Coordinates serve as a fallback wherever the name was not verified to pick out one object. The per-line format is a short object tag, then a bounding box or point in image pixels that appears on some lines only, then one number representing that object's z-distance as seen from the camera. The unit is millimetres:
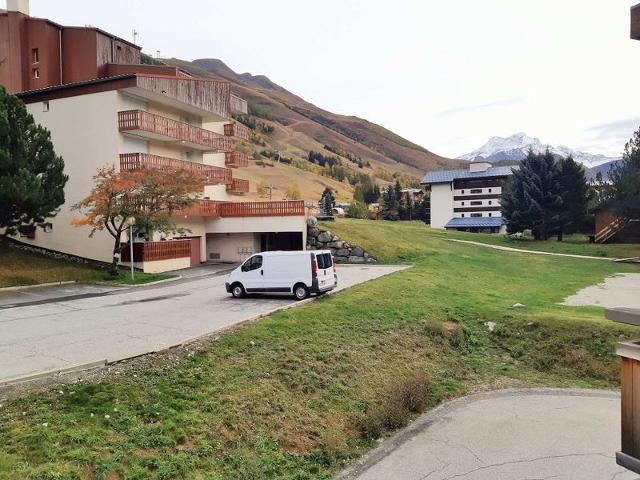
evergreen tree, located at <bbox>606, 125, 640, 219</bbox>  40719
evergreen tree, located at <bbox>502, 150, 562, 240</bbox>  47000
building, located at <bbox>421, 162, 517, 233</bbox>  78875
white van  17562
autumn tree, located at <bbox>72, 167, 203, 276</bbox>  23125
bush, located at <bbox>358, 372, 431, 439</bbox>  9945
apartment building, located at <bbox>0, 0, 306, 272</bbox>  28391
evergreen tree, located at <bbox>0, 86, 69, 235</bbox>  21281
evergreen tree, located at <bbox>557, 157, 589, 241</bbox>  47844
